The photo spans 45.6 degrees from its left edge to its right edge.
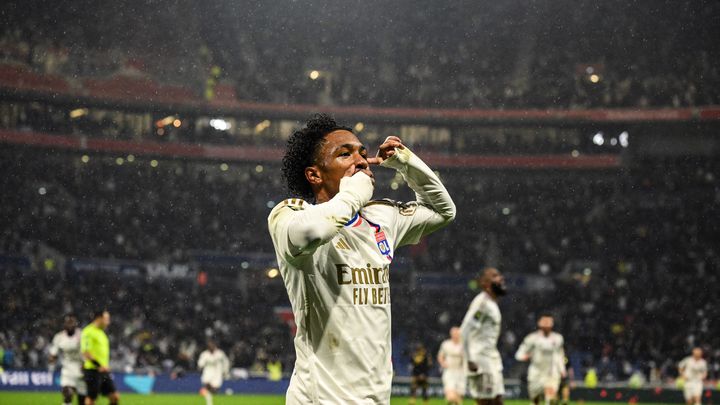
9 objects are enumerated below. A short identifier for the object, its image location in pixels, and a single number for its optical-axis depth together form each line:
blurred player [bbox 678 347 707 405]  19.78
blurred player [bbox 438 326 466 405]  18.11
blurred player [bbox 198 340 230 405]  19.80
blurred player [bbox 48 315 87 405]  14.77
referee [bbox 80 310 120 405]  13.55
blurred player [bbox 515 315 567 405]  14.83
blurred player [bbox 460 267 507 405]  11.45
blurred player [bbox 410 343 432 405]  19.61
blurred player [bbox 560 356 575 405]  16.12
